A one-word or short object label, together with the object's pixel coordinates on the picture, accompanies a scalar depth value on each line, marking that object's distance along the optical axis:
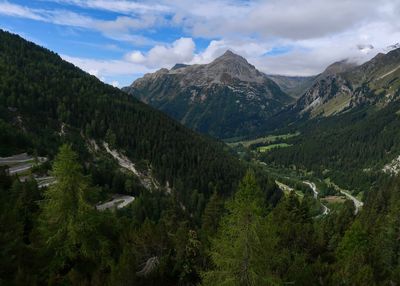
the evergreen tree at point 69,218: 39.12
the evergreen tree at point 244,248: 28.09
